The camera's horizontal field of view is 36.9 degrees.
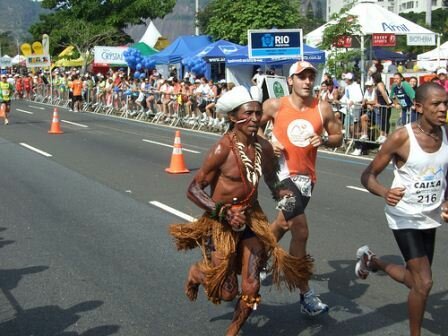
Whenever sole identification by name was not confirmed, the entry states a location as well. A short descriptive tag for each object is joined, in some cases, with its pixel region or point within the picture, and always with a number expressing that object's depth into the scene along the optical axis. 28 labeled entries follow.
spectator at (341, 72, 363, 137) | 15.94
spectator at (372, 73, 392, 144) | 15.27
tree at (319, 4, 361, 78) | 19.52
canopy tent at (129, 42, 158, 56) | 41.72
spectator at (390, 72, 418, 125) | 15.07
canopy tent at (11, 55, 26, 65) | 72.72
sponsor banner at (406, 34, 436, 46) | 24.28
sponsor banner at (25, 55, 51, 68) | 40.84
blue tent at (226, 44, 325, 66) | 24.33
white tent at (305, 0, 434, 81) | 20.77
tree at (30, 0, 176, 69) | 56.12
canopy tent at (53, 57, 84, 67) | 51.81
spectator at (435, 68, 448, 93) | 15.92
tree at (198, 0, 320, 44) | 38.31
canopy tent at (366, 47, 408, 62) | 31.75
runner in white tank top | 4.27
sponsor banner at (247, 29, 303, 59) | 17.62
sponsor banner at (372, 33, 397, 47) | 21.69
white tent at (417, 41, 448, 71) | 38.36
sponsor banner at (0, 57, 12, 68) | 76.42
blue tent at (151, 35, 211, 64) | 34.00
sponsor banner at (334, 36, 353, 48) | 19.72
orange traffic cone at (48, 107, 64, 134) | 20.43
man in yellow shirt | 24.86
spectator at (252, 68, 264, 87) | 18.33
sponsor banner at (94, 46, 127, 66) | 39.06
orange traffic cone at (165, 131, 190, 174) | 12.49
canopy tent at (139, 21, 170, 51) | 49.16
